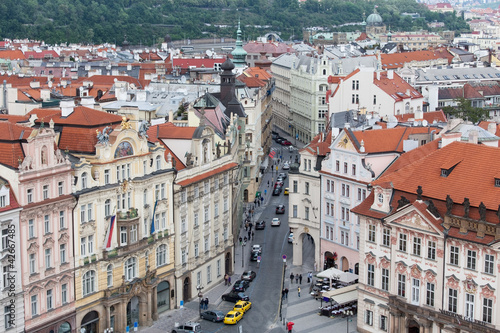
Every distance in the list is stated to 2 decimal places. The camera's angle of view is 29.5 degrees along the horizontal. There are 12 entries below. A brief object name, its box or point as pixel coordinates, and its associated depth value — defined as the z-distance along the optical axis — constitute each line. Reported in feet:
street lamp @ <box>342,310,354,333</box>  265.38
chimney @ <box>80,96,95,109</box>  315.78
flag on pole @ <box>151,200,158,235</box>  272.82
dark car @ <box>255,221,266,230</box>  378.94
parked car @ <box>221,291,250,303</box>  290.97
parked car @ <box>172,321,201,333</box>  263.70
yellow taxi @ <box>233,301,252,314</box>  278.87
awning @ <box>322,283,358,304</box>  274.54
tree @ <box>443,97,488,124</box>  487.61
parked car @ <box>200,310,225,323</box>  274.36
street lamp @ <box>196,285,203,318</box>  293.82
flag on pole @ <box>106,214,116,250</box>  256.32
